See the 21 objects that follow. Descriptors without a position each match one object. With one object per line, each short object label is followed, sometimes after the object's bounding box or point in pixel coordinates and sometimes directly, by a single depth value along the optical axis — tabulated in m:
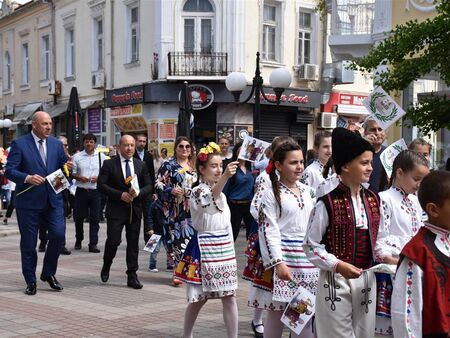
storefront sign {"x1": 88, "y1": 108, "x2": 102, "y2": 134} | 28.99
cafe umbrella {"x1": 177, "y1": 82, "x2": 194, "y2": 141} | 15.13
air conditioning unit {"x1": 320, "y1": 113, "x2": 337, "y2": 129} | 27.27
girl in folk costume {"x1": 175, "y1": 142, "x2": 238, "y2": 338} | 6.16
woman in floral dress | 9.09
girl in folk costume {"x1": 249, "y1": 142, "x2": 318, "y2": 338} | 5.36
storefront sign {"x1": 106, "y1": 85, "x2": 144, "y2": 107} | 25.40
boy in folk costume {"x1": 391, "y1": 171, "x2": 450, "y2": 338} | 3.46
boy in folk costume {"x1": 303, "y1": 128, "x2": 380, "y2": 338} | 4.44
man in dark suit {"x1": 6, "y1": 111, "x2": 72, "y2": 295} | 8.63
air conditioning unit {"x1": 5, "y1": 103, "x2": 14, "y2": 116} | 37.05
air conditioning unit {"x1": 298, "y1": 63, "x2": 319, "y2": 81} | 26.30
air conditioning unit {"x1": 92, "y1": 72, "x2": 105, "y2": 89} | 28.31
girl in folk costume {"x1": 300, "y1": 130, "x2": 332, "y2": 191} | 7.68
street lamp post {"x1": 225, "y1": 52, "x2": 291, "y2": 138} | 14.74
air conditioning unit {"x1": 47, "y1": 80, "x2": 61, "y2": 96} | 31.94
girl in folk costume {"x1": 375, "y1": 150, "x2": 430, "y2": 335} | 4.69
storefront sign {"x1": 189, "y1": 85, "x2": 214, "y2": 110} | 24.36
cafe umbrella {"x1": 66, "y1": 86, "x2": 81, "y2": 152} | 17.23
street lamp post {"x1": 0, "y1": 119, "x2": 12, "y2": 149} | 31.80
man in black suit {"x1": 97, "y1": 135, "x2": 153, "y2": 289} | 9.14
